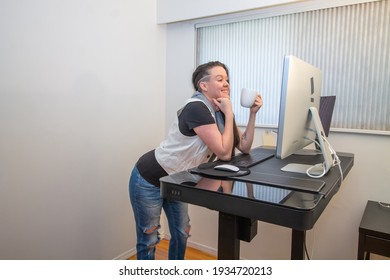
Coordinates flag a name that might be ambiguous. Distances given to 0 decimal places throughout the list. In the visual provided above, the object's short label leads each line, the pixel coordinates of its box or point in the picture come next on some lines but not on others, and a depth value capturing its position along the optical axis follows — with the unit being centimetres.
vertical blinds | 166
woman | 118
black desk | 73
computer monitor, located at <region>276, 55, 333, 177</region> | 88
